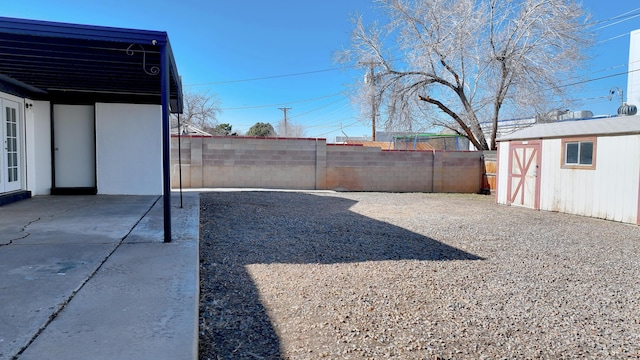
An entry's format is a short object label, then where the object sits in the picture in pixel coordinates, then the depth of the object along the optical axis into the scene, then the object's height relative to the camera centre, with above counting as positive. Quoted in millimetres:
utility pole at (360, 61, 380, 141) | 18641 +3718
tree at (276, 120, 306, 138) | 51350 +3847
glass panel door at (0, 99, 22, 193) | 8172 +210
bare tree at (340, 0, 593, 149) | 16203 +4437
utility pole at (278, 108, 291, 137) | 50188 +4982
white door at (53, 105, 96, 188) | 9805 +301
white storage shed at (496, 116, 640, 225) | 9453 -132
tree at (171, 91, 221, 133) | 40672 +4691
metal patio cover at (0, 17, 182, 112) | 4840 +1540
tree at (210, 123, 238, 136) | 41141 +3216
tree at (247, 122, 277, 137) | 45562 +3369
